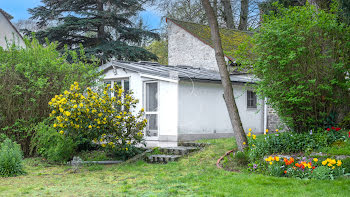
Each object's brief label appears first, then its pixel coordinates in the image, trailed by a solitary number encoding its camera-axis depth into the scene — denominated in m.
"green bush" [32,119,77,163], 10.36
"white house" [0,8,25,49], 27.48
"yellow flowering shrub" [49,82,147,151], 10.18
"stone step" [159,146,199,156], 10.78
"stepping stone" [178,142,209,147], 11.42
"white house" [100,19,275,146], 13.27
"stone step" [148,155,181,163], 10.30
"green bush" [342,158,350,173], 7.04
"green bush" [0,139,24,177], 8.71
